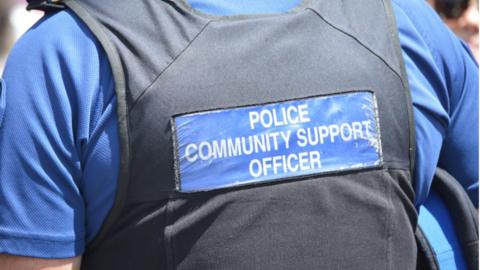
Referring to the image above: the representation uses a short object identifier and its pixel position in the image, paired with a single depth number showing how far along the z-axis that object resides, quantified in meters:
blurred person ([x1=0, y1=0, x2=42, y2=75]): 6.83
